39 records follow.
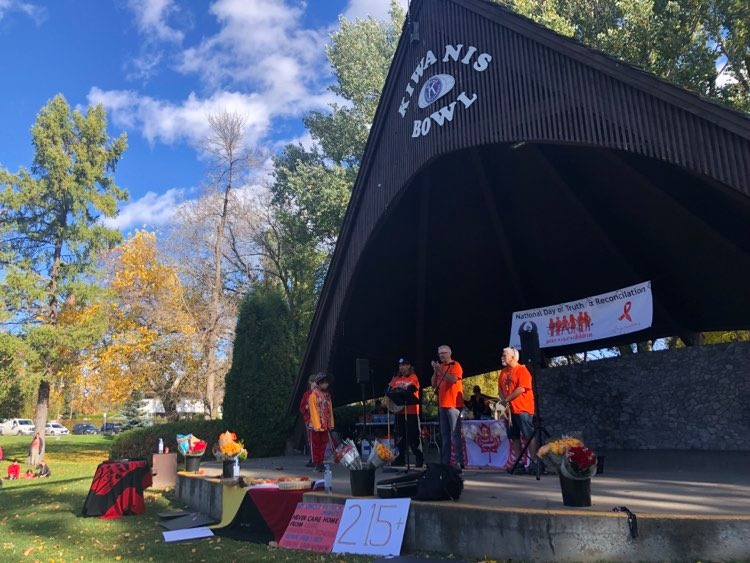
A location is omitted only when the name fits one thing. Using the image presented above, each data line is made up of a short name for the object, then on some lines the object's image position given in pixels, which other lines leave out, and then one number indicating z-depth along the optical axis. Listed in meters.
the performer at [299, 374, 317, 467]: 10.06
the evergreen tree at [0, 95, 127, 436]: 22.17
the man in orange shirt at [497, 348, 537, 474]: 7.62
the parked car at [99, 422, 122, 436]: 51.92
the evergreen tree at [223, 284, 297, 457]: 15.07
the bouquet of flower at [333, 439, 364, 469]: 6.32
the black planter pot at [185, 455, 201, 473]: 10.28
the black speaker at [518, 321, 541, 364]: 7.55
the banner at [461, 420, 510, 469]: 9.16
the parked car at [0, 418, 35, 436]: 52.84
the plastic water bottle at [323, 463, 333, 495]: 6.78
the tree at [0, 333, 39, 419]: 21.45
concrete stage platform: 4.34
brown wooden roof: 6.74
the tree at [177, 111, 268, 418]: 24.16
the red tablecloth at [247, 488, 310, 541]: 6.82
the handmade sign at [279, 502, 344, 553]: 6.12
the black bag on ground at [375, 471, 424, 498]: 6.01
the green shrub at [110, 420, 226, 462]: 16.42
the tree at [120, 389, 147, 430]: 34.22
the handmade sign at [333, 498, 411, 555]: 5.61
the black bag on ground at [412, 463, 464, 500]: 5.75
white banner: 10.44
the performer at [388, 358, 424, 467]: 8.72
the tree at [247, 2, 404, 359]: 22.80
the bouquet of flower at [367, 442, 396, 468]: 6.45
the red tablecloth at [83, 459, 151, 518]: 8.92
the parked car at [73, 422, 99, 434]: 54.66
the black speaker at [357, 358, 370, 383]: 9.73
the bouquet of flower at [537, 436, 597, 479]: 4.96
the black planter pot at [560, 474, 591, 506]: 5.00
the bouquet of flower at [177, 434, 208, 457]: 10.32
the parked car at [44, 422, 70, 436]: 47.62
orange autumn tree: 21.97
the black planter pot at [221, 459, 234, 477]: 8.59
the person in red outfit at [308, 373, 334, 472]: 9.85
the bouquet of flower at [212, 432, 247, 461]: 8.60
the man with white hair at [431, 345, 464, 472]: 7.94
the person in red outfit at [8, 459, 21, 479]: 16.16
